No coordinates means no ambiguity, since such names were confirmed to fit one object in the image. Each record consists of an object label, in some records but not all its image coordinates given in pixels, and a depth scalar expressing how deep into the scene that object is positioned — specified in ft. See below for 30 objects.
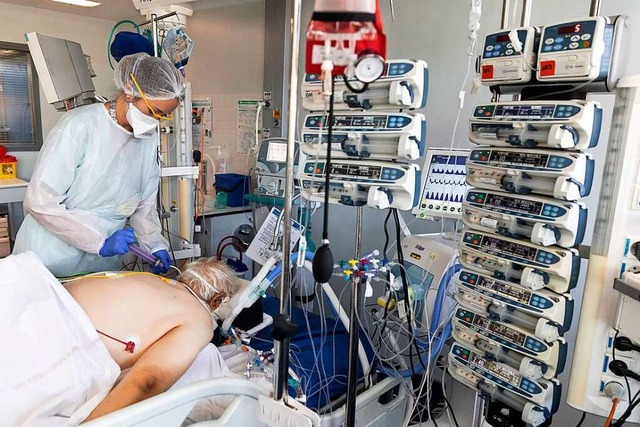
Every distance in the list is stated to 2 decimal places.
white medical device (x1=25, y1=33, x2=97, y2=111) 8.21
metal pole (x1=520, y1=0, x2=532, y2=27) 4.75
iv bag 2.43
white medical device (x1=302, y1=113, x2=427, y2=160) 4.17
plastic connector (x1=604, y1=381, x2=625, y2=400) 4.22
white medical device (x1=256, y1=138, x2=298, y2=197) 8.18
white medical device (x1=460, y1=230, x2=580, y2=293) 4.23
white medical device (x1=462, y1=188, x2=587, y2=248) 4.13
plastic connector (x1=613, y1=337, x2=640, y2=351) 4.08
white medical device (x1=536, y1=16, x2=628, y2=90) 3.81
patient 4.75
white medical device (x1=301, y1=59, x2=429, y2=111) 4.07
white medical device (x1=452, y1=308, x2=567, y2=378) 4.34
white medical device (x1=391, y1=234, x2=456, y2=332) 5.80
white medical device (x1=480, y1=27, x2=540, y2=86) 4.29
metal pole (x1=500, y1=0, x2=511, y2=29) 4.88
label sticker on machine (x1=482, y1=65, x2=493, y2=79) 4.57
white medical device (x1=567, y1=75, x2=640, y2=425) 3.98
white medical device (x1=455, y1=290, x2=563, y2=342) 4.30
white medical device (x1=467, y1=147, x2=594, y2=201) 4.02
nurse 6.63
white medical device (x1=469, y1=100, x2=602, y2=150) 3.95
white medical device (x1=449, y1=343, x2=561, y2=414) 4.42
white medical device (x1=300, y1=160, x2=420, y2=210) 4.24
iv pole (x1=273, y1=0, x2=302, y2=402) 3.21
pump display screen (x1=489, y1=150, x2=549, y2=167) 4.21
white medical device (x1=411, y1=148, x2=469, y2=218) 6.49
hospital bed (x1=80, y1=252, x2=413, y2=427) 3.83
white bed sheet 4.32
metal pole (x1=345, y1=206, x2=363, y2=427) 4.62
